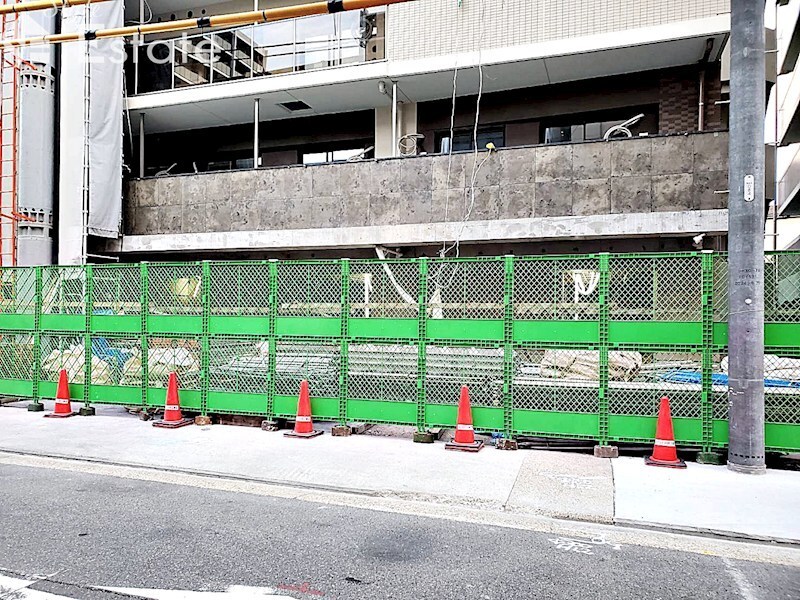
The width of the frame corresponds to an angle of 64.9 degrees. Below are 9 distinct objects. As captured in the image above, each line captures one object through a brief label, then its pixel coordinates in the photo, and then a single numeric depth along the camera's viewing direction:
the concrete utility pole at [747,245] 6.93
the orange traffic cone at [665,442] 7.29
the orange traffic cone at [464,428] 8.14
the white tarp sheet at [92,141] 15.73
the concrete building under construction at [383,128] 12.67
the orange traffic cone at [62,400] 10.51
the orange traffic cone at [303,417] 8.90
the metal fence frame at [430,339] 7.54
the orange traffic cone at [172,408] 9.65
